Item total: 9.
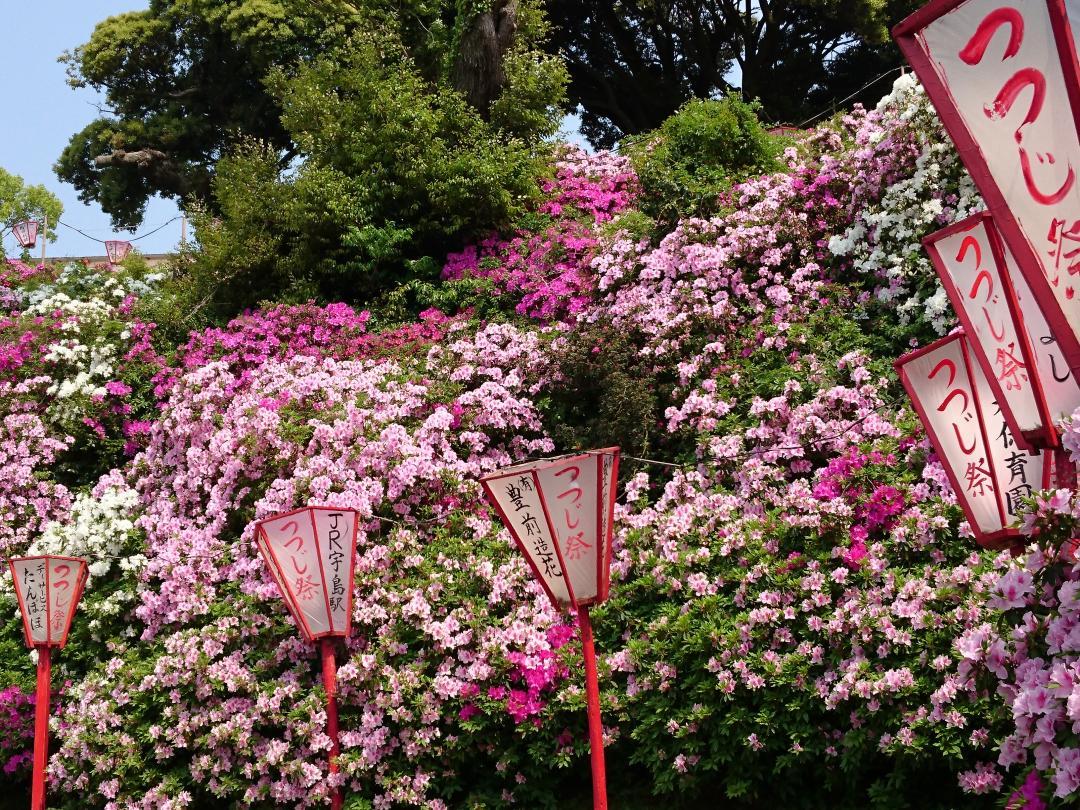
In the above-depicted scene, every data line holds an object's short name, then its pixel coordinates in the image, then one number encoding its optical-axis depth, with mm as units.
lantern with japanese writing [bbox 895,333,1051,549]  4289
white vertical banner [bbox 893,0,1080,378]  2824
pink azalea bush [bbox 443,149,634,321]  10156
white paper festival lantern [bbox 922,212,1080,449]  3465
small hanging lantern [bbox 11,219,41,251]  18609
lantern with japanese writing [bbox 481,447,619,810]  5000
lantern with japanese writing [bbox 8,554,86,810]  7215
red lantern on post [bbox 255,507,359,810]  6094
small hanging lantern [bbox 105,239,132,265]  19969
